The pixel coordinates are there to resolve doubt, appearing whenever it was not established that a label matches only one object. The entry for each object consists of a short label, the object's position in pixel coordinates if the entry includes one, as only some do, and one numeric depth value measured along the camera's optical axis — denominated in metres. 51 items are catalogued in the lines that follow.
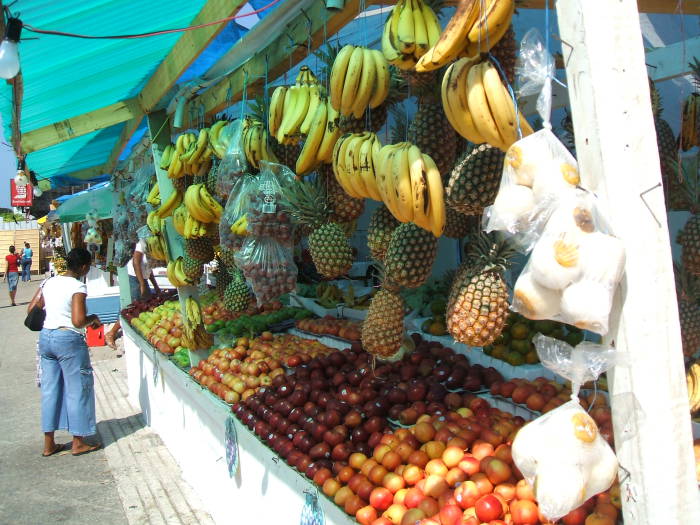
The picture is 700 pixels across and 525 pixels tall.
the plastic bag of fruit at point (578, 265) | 1.34
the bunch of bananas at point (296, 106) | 2.97
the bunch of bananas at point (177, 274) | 5.40
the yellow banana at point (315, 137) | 2.83
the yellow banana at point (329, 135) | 2.78
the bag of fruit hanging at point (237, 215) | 3.59
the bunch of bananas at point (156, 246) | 6.36
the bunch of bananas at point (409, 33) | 2.01
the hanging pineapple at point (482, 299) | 2.15
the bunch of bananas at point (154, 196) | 6.04
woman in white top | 5.84
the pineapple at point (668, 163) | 2.55
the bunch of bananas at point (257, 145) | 3.63
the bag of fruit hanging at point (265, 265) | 3.63
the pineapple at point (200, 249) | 5.00
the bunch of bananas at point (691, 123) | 2.72
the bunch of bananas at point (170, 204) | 5.24
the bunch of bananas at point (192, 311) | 5.55
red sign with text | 10.27
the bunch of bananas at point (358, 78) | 2.38
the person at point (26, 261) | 27.58
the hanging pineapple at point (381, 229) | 2.65
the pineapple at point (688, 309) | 2.43
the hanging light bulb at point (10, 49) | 3.40
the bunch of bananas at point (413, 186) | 2.06
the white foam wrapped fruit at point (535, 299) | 1.42
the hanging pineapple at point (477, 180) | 2.04
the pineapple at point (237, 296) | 4.90
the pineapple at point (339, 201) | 2.96
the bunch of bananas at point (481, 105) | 1.69
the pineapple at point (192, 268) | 5.20
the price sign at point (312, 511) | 3.06
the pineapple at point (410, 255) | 2.40
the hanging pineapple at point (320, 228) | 2.90
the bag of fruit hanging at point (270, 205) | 3.43
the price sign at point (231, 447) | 4.17
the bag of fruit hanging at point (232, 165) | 3.78
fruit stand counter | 3.43
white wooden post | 1.39
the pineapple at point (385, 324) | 2.89
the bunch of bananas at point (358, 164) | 2.31
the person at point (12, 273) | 18.66
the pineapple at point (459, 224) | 2.58
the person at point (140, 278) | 7.23
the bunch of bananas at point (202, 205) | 4.40
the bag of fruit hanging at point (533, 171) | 1.46
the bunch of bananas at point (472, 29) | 1.64
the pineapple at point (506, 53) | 1.93
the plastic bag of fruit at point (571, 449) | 1.41
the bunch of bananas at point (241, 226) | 3.61
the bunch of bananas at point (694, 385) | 2.49
